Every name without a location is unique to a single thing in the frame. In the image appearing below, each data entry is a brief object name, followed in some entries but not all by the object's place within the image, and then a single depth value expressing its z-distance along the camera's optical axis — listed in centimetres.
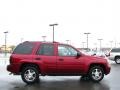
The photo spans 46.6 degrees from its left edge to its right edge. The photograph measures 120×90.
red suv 567
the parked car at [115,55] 1302
